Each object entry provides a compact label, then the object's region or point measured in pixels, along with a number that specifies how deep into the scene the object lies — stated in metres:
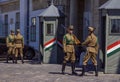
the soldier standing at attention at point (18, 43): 23.44
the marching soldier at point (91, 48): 16.55
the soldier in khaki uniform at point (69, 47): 17.12
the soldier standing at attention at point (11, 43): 24.12
